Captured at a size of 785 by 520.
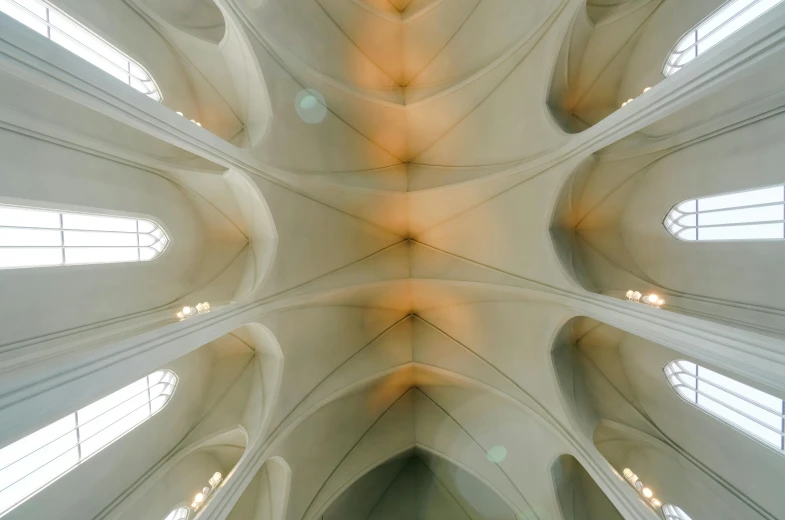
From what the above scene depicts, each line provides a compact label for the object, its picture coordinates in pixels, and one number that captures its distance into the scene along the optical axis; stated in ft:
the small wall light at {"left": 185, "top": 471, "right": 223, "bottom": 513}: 23.00
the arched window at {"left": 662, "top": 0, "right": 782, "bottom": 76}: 20.48
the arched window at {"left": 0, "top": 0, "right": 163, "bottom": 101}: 19.17
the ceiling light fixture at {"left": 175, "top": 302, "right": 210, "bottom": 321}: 22.76
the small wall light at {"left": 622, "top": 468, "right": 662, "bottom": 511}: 22.18
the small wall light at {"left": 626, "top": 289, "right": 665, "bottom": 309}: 21.26
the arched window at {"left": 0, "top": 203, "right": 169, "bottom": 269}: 19.13
